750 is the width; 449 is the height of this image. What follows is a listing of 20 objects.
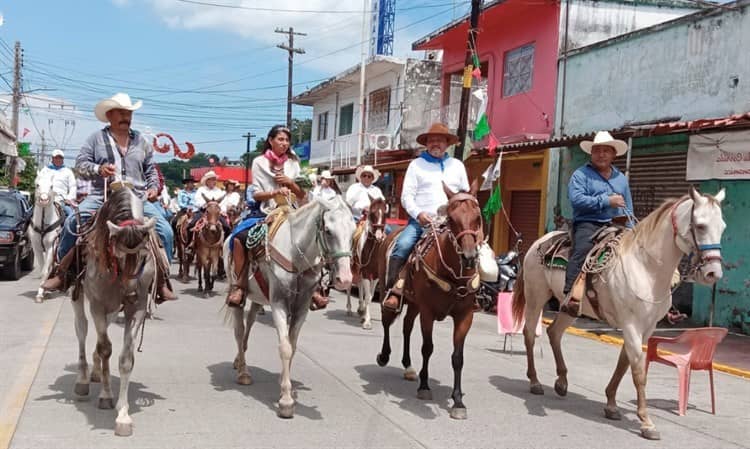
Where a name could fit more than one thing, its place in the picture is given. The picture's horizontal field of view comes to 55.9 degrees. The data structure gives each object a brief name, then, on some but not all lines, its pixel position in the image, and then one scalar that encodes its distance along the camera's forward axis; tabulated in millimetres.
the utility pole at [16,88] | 42769
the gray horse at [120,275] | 5504
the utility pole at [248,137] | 54181
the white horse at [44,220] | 13859
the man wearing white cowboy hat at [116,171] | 6297
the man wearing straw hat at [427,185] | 7387
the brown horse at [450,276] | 6270
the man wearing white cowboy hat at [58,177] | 13898
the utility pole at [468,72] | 15617
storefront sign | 11938
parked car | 15234
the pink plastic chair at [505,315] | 9875
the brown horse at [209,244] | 14891
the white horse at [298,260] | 6180
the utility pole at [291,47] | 40775
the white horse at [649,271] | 6086
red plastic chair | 7023
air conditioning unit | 27984
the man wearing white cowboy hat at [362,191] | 13305
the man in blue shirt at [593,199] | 7066
